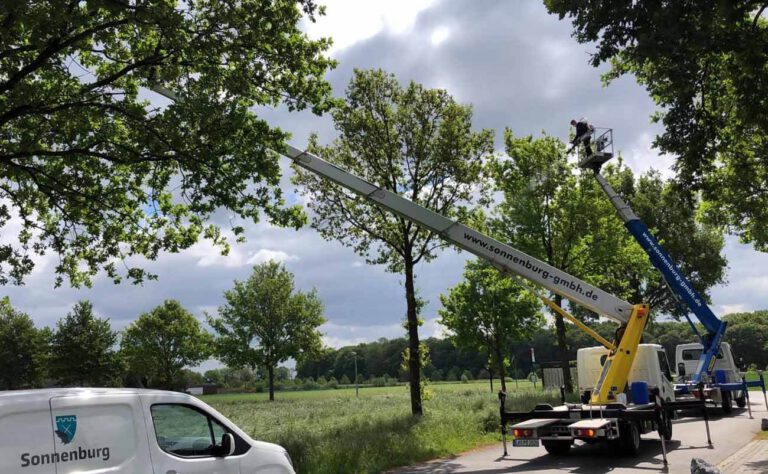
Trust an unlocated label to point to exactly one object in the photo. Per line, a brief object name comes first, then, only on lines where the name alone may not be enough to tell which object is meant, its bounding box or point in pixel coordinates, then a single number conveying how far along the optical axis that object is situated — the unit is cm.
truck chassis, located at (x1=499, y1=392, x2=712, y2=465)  1110
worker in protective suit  1551
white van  459
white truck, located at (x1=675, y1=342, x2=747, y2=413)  1986
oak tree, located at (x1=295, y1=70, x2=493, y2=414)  1973
